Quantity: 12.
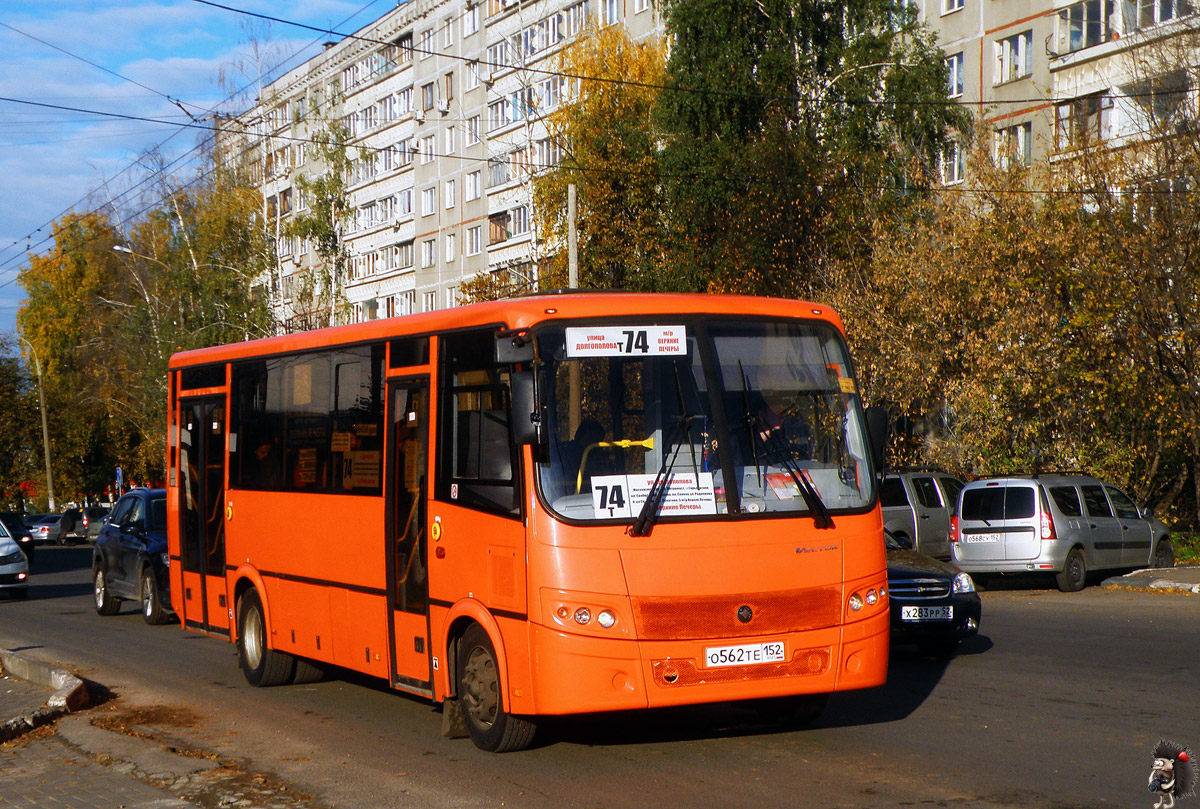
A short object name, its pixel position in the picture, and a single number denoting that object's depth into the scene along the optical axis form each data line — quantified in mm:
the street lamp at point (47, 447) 70438
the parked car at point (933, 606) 12961
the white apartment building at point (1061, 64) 28953
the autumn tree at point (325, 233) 54188
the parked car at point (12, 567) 24328
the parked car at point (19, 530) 37281
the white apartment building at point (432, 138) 56000
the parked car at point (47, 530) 61094
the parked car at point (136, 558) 18688
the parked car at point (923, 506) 26250
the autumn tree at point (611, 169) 39344
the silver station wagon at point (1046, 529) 21938
